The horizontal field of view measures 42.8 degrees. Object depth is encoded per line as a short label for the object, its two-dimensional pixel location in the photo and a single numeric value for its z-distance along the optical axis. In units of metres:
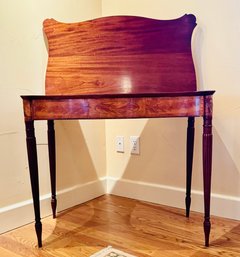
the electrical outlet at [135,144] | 1.71
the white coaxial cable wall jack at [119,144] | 1.78
